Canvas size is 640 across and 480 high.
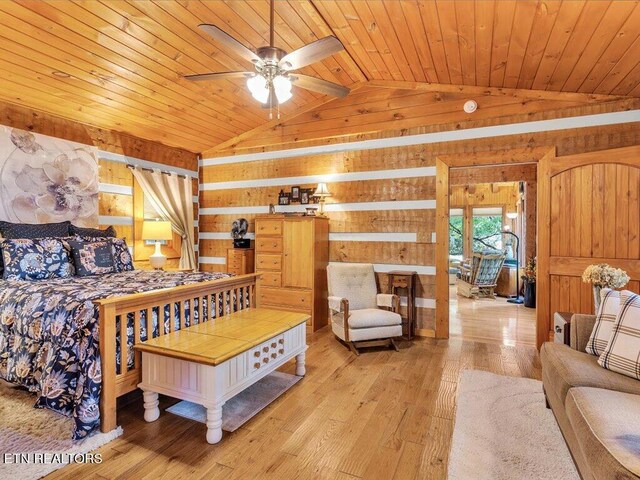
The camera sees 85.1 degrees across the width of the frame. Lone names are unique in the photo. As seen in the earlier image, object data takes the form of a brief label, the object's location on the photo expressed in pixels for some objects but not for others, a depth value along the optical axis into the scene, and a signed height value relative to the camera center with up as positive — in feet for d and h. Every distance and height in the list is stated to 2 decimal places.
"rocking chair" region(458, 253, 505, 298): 21.99 -2.52
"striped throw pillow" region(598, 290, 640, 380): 5.98 -1.92
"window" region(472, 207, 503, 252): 32.07 +0.66
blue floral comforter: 6.73 -2.25
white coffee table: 6.82 -2.70
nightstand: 17.06 -1.22
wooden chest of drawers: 14.75 -1.21
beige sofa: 4.09 -2.51
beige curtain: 16.56 +1.74
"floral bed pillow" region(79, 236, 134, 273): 12.11 -0.65
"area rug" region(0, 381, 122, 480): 6.03 -3.97
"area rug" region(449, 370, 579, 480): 5.97 -4.03
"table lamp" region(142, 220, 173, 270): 15.24 +0.06
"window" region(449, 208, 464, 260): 33.42 -0.01
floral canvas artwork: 11.95 +2.09
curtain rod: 15.90 +3.16
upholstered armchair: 12.08 -2.79
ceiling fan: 7.14 +3.76
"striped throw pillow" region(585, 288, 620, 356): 6.75 -1.74
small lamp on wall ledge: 15.49 +1.96
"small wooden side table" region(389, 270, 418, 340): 13.66 -2.04
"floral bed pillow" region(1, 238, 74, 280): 9.95 -0.70
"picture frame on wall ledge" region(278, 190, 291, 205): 16.84 +1.78
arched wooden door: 10.83 +0.38
